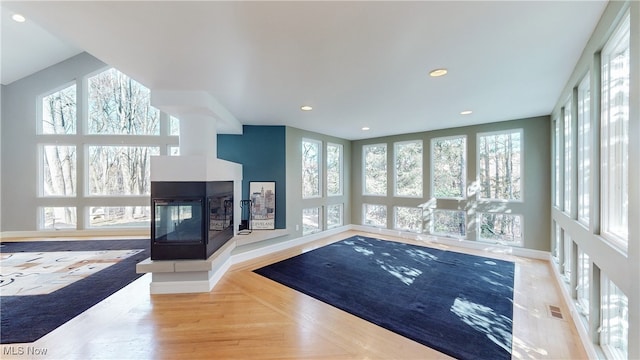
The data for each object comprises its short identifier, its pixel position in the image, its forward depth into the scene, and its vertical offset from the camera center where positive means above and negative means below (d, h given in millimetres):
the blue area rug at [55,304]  2162 -1409
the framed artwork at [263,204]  4789 -503
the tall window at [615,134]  1508 +318
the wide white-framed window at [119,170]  5973 +288
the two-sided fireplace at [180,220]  2965 -524
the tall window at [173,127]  6234 +1459
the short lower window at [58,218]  5758 -938
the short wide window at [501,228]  4492 -989
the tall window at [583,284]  2301 -1105
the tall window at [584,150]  2188 +298
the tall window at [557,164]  3387 +244
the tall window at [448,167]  5109 +294
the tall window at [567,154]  2925 +327
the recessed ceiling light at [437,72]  2378 +1137
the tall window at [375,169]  6328 +309
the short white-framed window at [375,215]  6312 -993
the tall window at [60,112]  5801 +1775
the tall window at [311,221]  5620 -1029
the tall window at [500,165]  4480 +298
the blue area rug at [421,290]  2133 -1449
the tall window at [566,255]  3010 -1053
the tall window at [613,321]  1582 -1049
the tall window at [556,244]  3496 -1077
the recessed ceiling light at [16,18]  3651 +2659
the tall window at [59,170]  5781 +282
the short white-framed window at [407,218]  5742 -1002
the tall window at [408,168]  5732 +293
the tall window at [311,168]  5598 +314
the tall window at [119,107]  6000 +1953
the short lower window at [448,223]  5120 -994
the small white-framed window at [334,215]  6270 -994
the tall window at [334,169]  6270 +309
